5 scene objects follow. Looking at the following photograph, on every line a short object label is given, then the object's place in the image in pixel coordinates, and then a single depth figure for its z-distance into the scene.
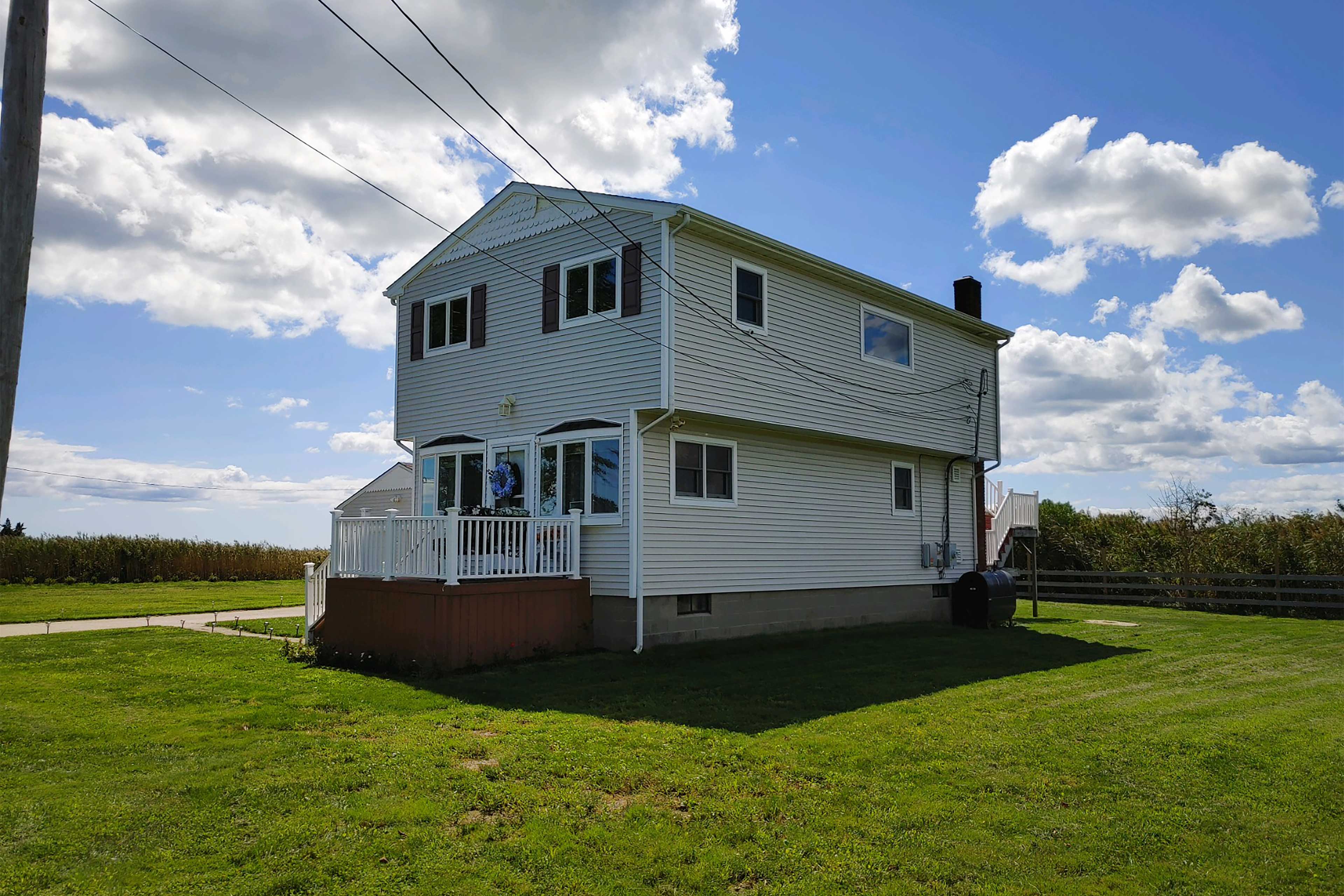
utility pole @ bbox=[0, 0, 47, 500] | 4.96
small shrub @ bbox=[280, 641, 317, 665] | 13.00
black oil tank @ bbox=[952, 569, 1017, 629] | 18.94
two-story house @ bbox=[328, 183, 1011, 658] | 13.86
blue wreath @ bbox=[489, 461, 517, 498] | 15.17
